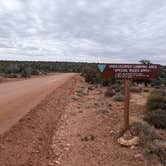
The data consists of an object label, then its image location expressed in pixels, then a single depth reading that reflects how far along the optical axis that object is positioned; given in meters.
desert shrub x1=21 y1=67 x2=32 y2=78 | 41.83
